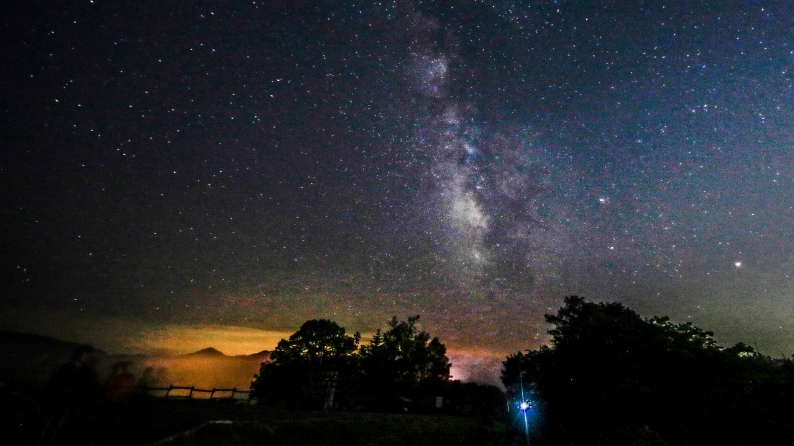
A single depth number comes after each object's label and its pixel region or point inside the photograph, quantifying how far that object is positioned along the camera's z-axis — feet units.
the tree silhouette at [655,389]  39.75
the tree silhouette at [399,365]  156.46
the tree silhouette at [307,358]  166.30
